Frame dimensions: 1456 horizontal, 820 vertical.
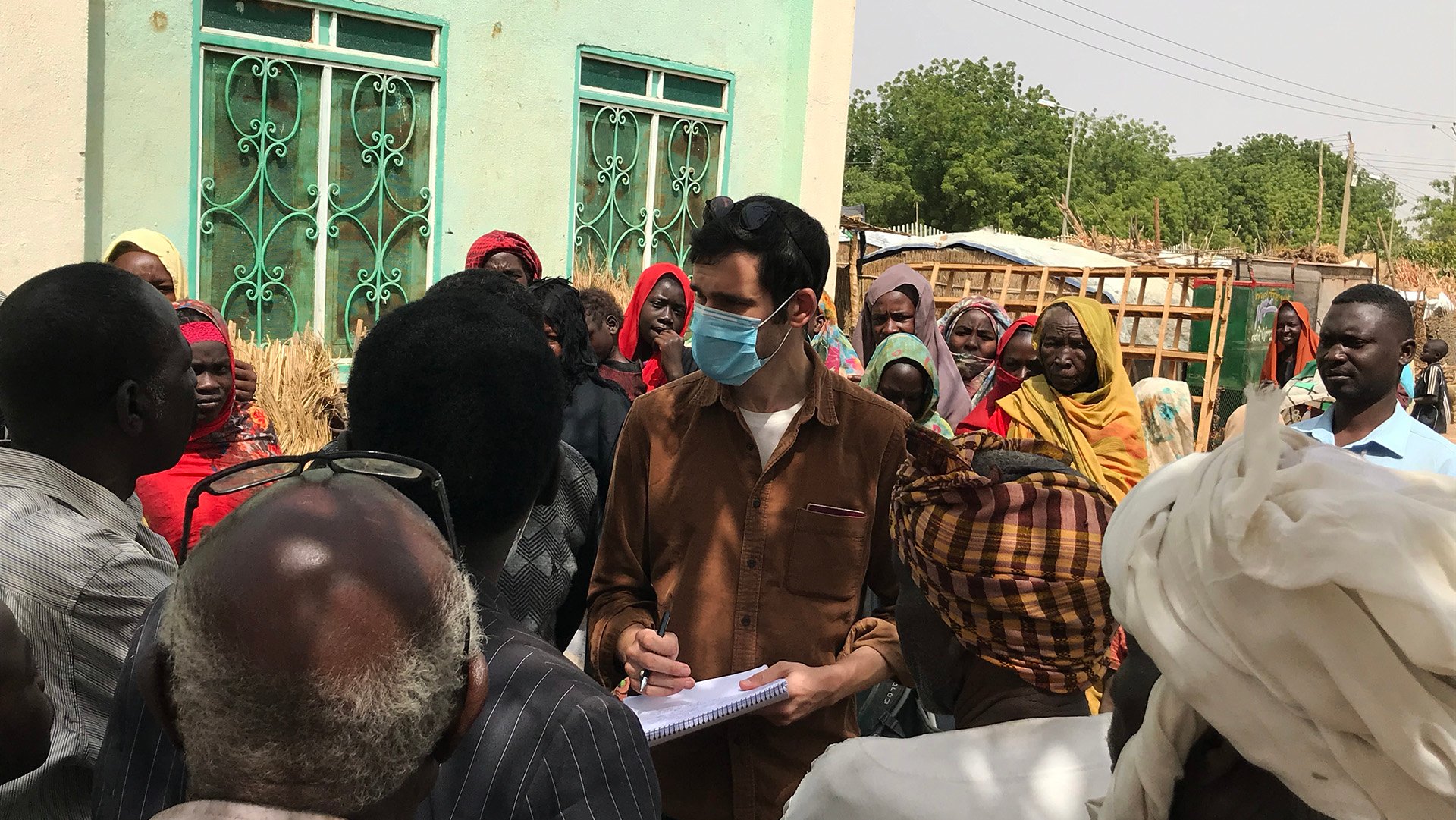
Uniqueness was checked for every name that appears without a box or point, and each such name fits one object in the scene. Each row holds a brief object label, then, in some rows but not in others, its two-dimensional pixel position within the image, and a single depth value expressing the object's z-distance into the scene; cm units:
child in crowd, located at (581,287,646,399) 587
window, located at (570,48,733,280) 850
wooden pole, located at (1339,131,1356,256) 3153
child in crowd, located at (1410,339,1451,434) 1234
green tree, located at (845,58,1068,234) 4900
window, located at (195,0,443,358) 664
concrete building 596
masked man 262
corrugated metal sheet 1928
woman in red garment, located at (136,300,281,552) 358
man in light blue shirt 420
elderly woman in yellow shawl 469
